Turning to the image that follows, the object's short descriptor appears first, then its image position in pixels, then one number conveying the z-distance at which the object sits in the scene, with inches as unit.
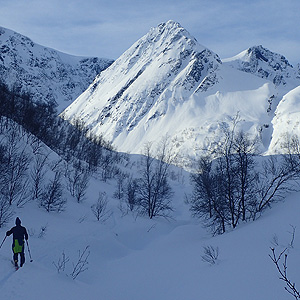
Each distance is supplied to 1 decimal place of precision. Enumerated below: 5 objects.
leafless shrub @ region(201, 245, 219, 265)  432.1
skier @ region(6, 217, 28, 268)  388.5
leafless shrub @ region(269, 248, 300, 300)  356.1
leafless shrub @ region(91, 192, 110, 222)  971.9
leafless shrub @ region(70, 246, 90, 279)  510.2
